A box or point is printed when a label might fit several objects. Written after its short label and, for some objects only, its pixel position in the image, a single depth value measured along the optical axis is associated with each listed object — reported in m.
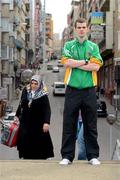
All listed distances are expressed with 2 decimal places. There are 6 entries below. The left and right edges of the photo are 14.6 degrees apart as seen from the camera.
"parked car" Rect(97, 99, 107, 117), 44.17
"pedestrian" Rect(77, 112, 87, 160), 7.50
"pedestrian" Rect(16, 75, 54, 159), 7.17
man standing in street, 6.65
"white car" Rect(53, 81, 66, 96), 67.30
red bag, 7.38
